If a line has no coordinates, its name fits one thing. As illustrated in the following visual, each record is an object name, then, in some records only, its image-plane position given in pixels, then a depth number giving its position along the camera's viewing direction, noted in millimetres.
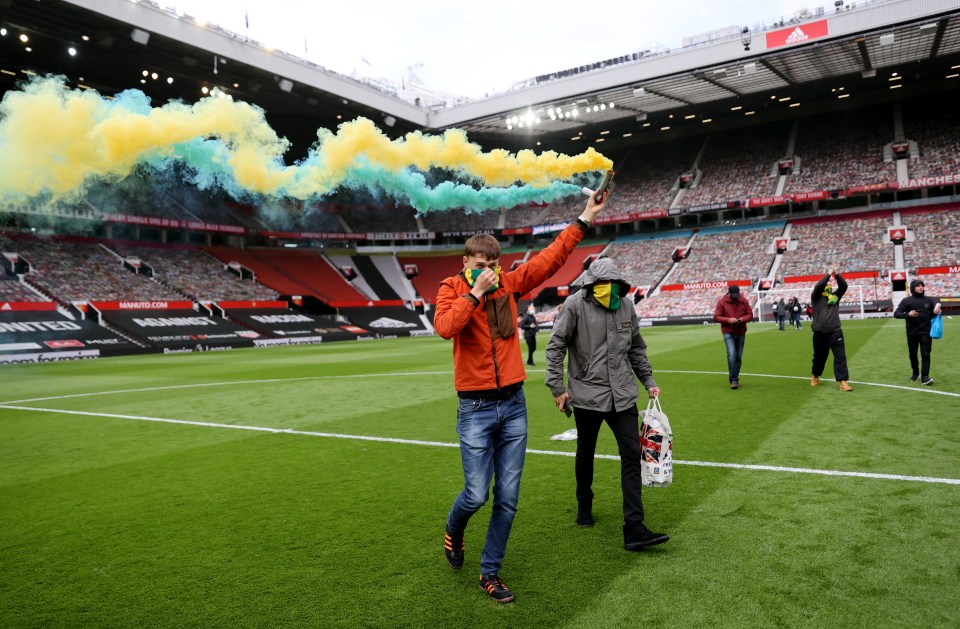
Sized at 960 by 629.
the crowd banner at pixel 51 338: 31250
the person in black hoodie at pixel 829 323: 10680
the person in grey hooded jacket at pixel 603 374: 4617
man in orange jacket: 3941
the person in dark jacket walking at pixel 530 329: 17898
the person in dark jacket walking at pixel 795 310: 30312
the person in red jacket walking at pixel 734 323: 11719
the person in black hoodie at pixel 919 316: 10789
